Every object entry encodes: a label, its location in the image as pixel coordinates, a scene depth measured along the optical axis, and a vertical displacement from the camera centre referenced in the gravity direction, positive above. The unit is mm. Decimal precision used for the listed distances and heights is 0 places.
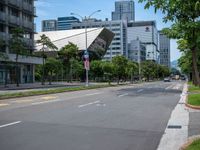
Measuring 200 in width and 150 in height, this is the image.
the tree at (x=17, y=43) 58791 +4853
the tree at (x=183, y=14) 9398 +1661
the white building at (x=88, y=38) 137625 +13452
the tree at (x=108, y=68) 97462 +2132
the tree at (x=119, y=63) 90312 +3029
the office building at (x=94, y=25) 174275 +23498
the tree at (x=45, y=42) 76688 +6586
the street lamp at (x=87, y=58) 56225 +2563
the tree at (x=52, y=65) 82094 +2280
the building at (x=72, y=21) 191800 +27077
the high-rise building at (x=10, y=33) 70438 +8263
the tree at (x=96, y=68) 116062 +2419
